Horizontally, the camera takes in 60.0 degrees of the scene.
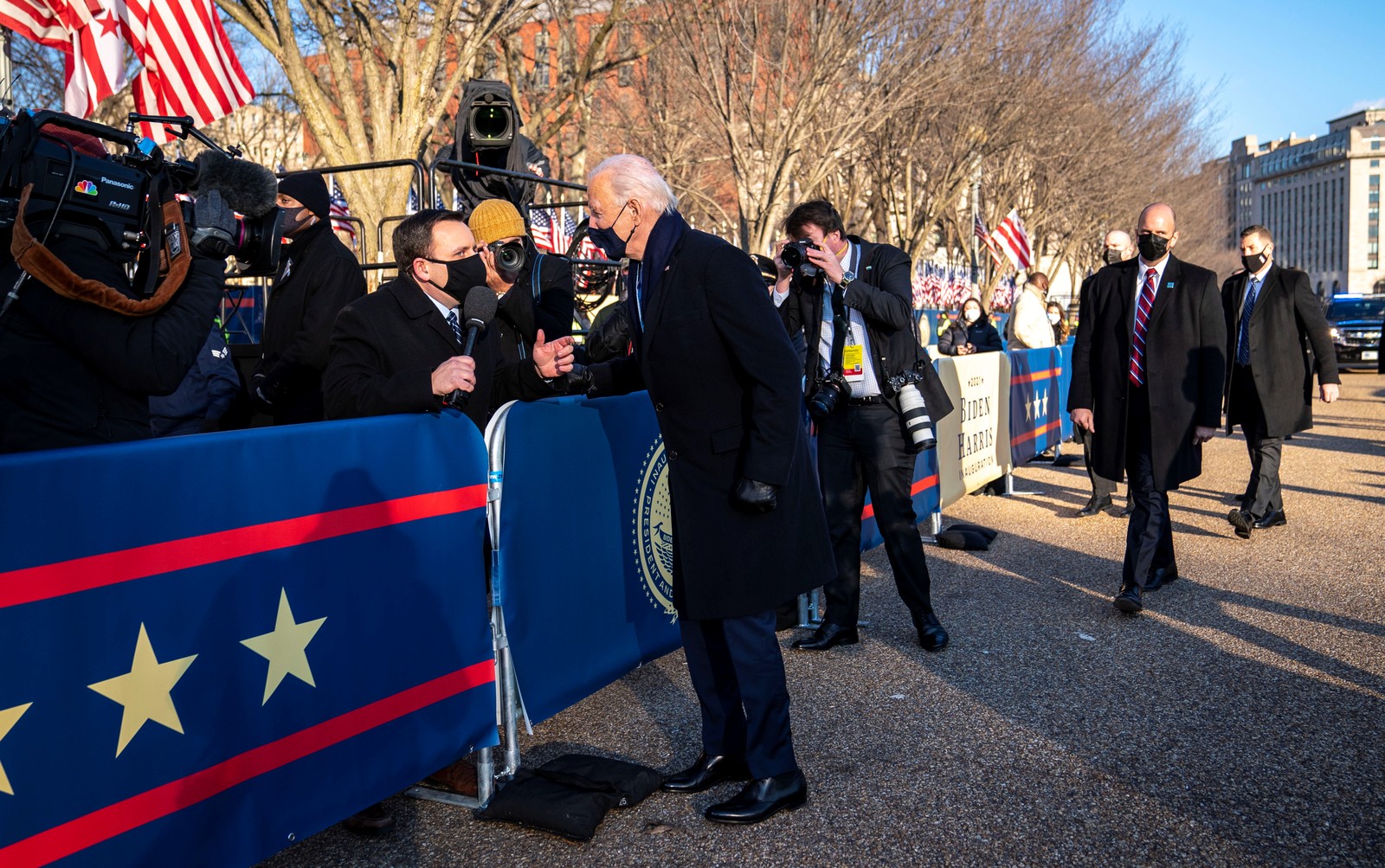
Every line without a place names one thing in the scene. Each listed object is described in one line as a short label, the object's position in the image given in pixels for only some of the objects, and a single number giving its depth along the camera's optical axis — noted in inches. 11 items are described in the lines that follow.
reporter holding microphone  163.6
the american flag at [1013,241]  904.9
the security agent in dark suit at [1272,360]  348.8
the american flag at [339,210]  543.0
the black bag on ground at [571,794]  145.3
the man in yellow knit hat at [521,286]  218.8
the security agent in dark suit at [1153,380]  250.8
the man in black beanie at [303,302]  210.8
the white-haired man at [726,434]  143.9
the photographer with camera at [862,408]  218.8
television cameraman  121.3
